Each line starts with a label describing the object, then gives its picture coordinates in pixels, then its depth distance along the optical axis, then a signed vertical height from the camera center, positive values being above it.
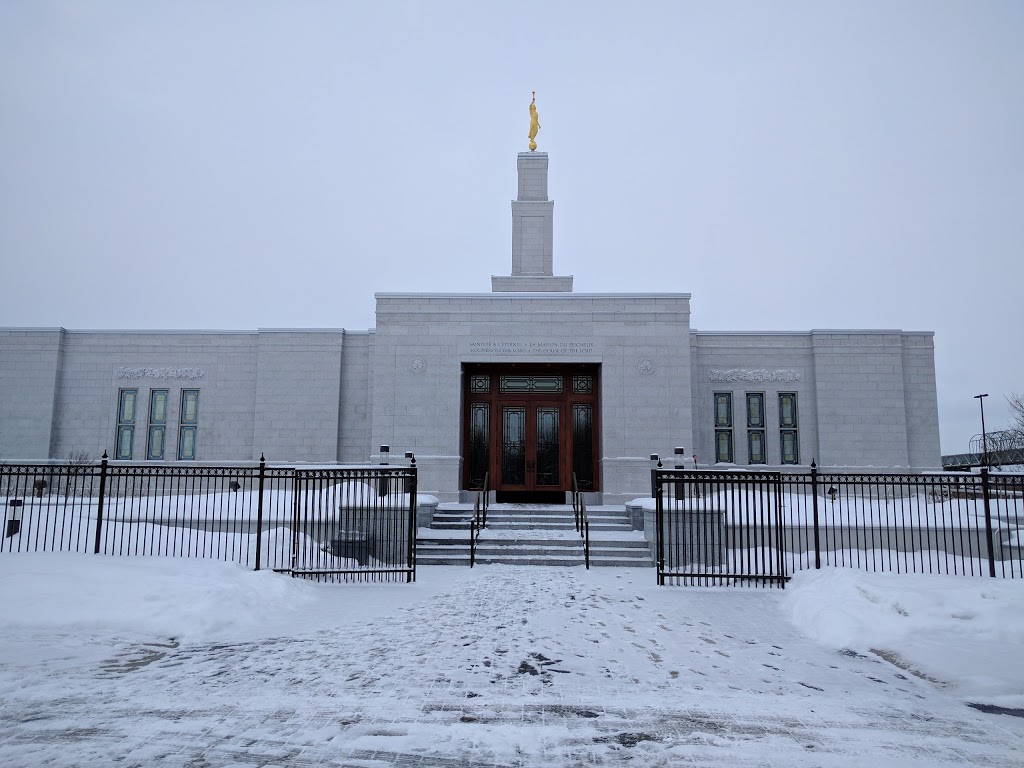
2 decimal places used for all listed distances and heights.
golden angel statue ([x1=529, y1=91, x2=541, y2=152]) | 21.70 +11.31
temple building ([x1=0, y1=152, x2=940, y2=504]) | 17.06 +2.15
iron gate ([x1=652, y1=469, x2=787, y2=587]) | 10.27 -1.26
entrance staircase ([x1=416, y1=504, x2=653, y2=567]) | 11.99 -1.42
